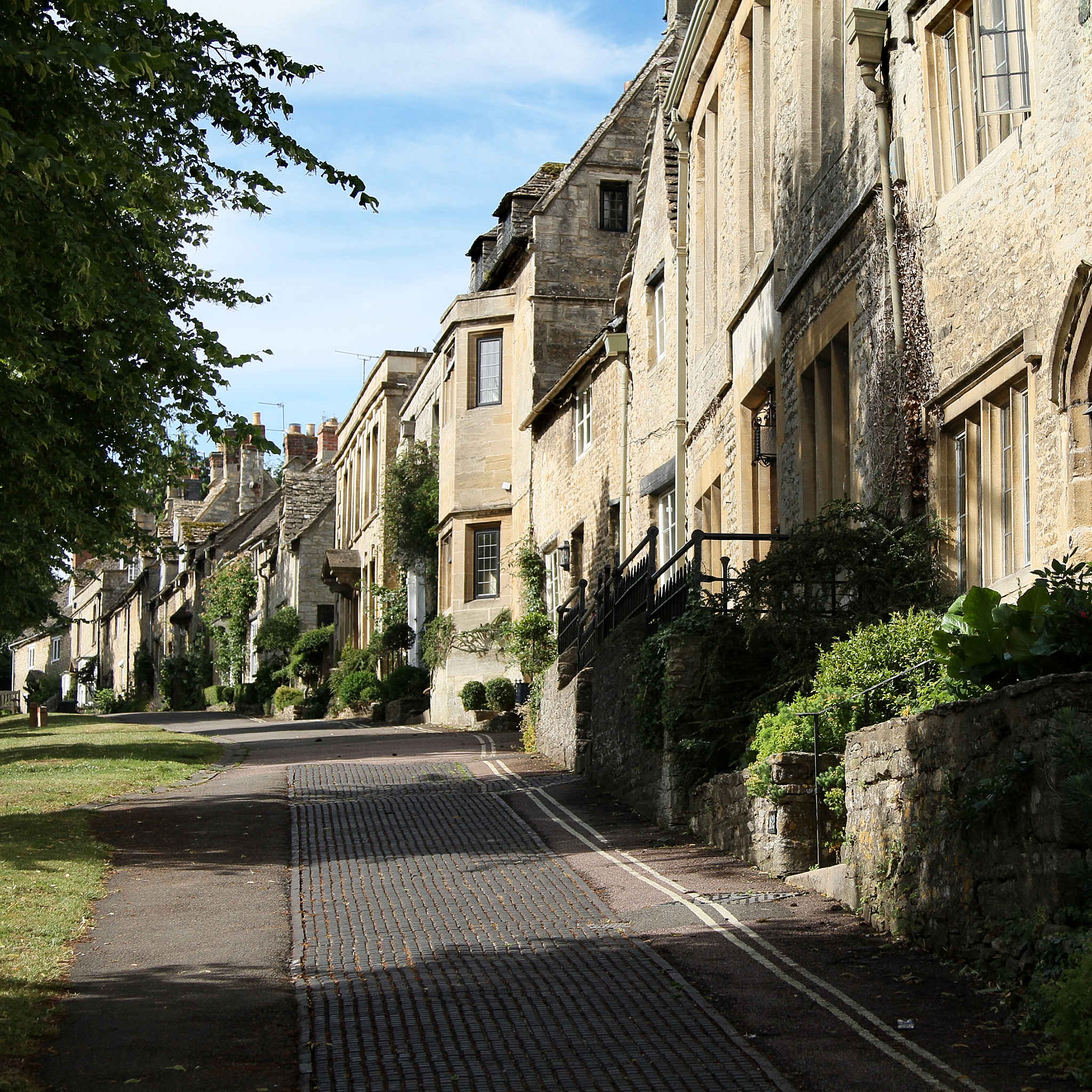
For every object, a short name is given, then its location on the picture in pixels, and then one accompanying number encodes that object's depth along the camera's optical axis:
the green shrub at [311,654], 44.97
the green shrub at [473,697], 28.02
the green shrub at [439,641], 30.08
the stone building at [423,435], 34.28
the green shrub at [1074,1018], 5.66
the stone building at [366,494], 40.06
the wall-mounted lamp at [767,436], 16.02
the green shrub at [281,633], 47.84
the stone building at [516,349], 29.31
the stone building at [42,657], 96.88
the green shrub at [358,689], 36.38
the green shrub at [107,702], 63.41
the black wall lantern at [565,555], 26.91
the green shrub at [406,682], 33.47
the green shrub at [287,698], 41.75
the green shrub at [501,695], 27.97
